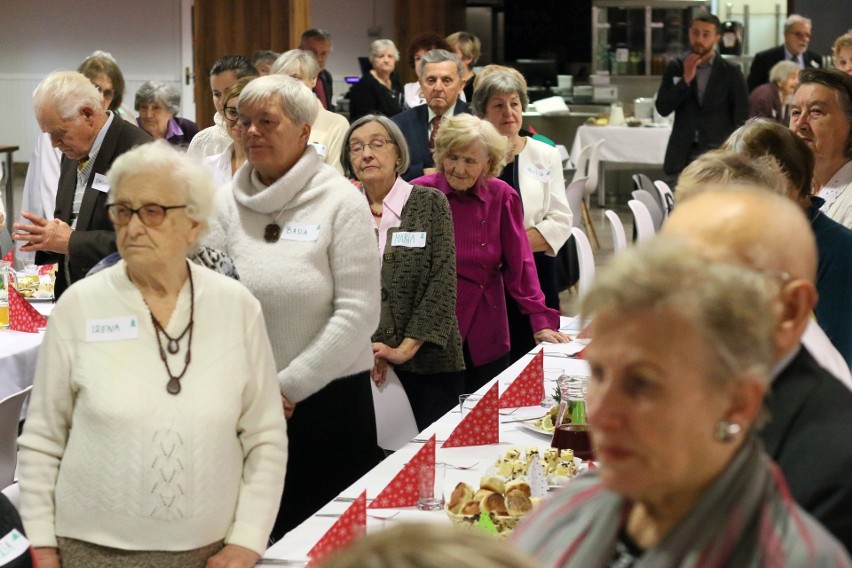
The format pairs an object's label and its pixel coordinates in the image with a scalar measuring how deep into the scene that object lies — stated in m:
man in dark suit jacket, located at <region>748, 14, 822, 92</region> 11.03
